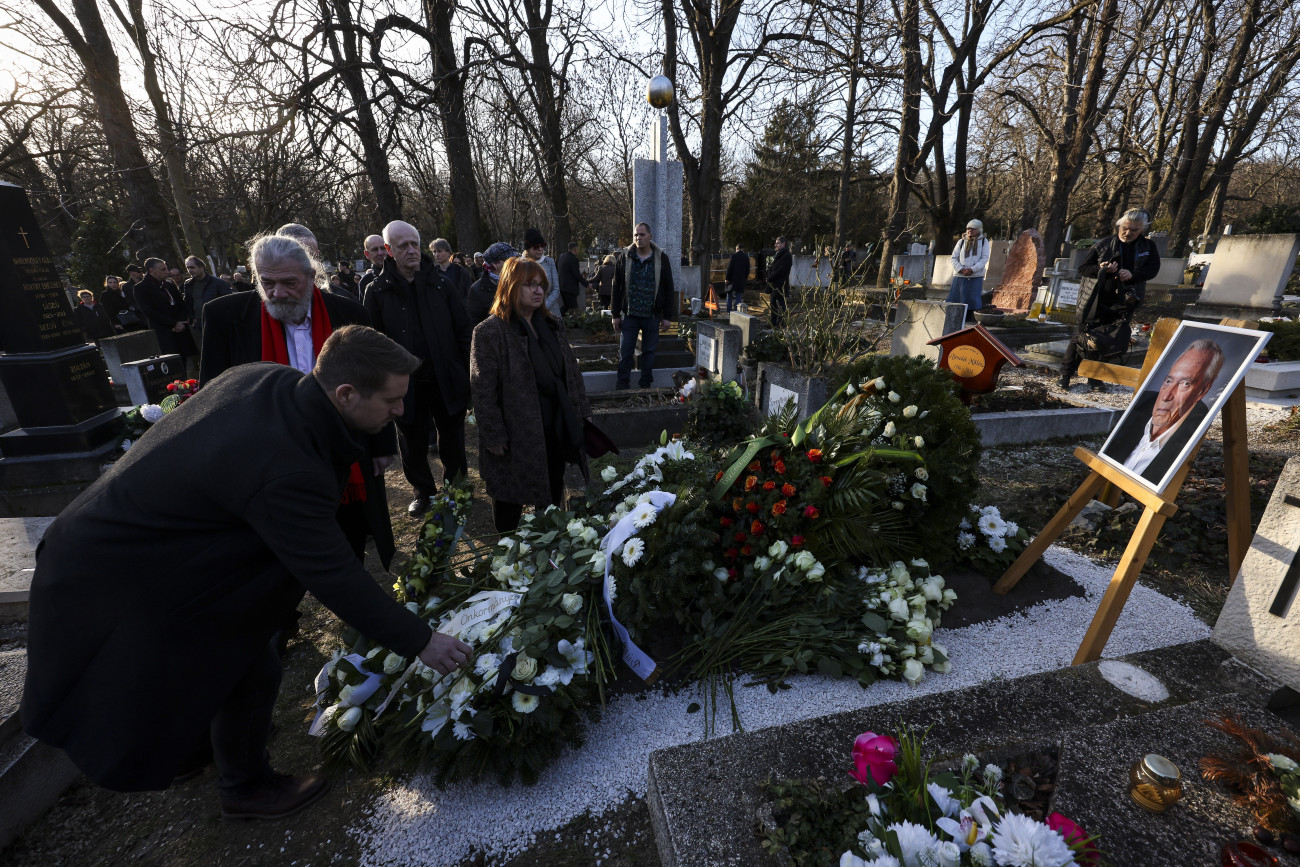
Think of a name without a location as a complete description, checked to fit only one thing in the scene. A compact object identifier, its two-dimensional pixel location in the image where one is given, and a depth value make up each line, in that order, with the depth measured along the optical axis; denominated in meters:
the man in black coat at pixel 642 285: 5.62
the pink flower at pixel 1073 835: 1.11
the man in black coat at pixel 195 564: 1.31
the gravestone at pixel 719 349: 5.09
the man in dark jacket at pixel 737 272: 11.86
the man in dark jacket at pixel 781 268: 10.02
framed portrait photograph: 2.06
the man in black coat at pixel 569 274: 8.53
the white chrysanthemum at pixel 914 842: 1.10
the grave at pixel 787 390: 4.16
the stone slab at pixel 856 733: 1.29
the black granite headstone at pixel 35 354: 4.59
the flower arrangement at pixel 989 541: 2.89
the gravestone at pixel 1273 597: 1.79
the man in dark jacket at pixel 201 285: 7.09
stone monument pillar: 7.71
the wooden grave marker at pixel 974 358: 4.00
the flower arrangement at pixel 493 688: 1.83
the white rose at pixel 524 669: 1.87
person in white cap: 7.99
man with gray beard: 2.40
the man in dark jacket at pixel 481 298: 4.88
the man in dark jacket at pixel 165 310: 7.32
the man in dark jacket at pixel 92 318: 9.34
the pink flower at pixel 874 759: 1.30
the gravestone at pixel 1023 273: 11.62
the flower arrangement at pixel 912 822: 1.06
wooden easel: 2.06
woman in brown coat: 2.86
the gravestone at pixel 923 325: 5.38
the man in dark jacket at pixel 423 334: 3.51
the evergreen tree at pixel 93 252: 14.48
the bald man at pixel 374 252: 5.03
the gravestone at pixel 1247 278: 8.12
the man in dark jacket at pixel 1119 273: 5.56
